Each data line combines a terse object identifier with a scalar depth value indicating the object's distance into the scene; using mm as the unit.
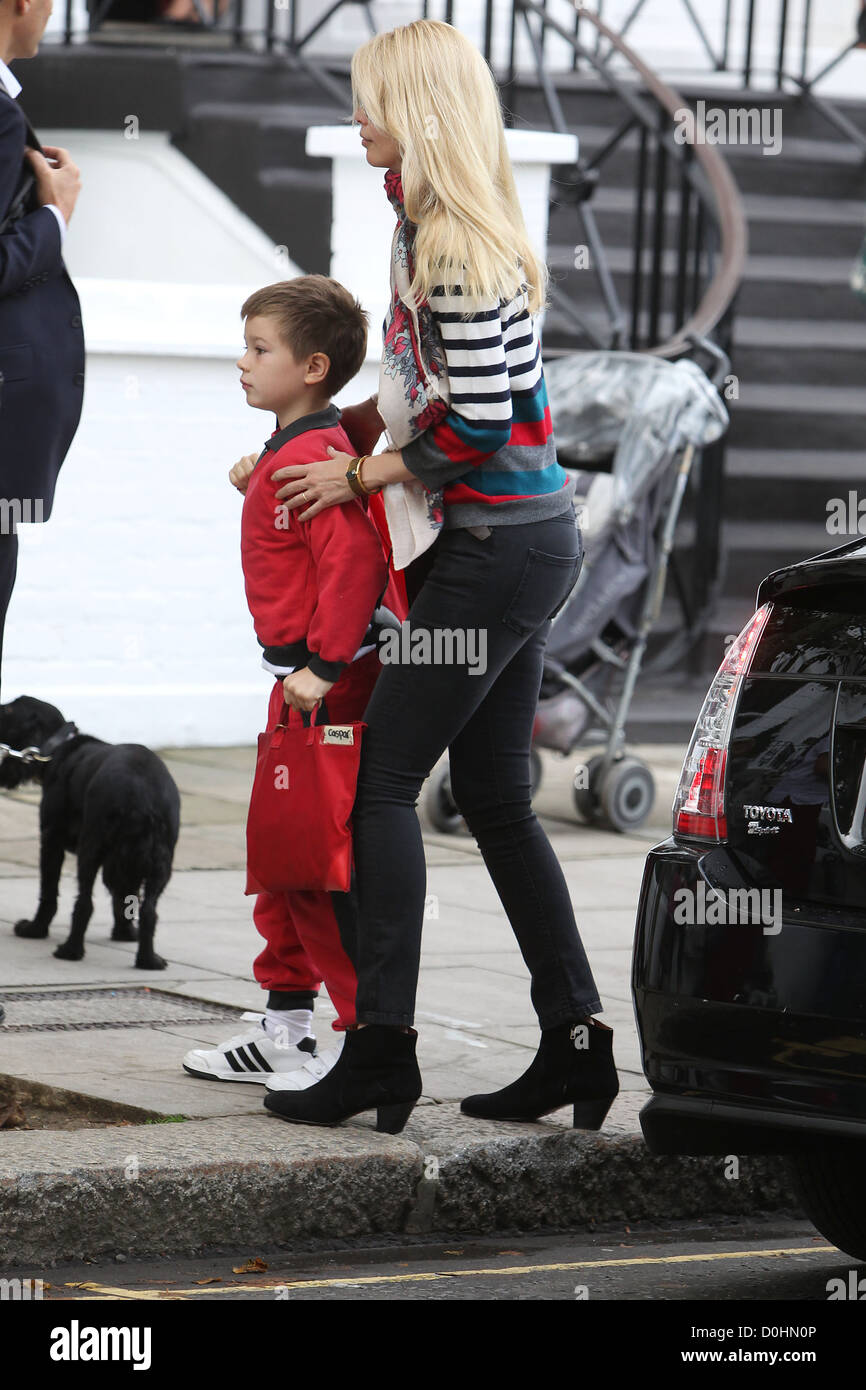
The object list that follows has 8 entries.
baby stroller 16484
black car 7238
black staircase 23031
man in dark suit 9562
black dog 11695
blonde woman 8273
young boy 8703
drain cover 10305
